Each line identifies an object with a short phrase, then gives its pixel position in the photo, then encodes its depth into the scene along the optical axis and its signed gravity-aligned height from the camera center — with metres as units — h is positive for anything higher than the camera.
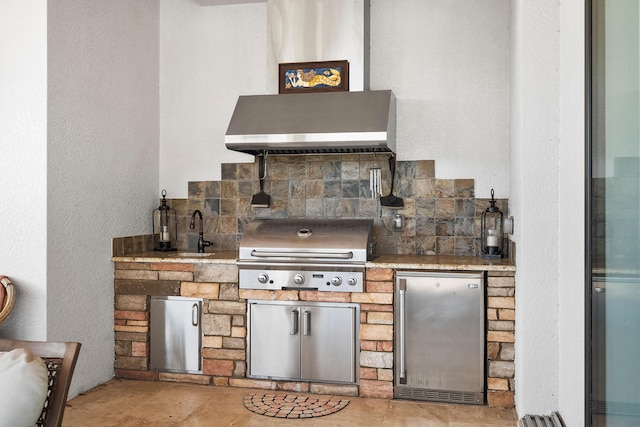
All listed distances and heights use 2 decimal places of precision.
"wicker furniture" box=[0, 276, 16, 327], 3.07 -0.44
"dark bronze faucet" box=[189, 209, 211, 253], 4.20 -0.13
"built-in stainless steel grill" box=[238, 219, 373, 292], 3.55 -0.26
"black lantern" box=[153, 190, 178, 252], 4.24 -0.08
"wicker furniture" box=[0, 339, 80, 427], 1.67 -0.46
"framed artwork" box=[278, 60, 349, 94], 3.88 +0.97
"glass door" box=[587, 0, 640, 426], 1.68 +0.01
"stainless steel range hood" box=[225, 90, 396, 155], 3.58 +0.62
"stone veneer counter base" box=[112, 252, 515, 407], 3.33 -0.61
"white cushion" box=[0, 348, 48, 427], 1.50 -0.47
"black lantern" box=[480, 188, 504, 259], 3.73 -0.10
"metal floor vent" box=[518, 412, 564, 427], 2.80 -1.03
